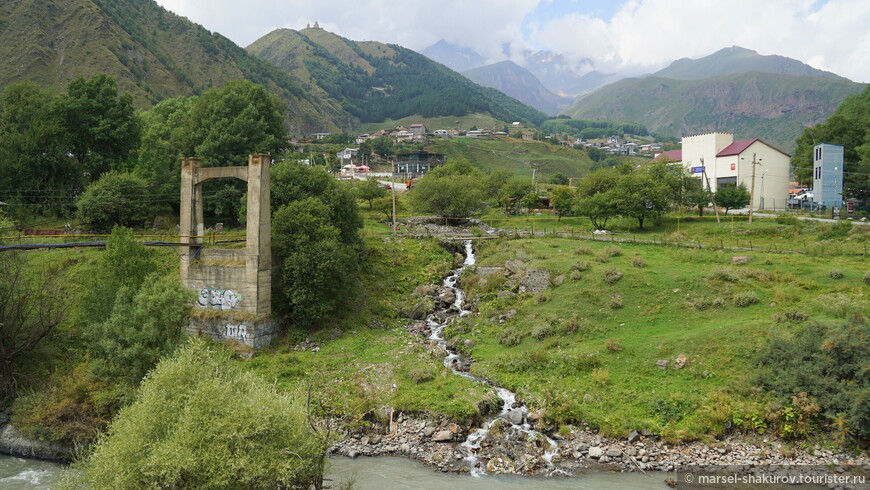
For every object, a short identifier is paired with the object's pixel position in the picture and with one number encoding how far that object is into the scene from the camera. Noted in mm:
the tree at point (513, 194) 72875
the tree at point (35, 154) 43094
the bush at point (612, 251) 39288
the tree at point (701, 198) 58906
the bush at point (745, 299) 28078
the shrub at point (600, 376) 23875
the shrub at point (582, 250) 40234
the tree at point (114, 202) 40906
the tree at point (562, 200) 62812
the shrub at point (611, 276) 33188
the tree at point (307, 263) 30609
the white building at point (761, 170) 66812
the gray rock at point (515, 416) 22433
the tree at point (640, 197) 51438
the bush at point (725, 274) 30703
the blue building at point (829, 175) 57125
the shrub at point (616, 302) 30781
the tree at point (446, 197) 58844
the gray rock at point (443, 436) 21141
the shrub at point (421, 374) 25109
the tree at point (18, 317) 25344
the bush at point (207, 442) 13492
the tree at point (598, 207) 52656
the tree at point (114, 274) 25622
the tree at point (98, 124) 46406
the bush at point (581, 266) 35812
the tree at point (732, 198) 59656
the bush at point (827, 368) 18747
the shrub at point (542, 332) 29719
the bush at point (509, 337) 30203
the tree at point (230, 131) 45281
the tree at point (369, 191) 65838
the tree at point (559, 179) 111919
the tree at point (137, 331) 22953
